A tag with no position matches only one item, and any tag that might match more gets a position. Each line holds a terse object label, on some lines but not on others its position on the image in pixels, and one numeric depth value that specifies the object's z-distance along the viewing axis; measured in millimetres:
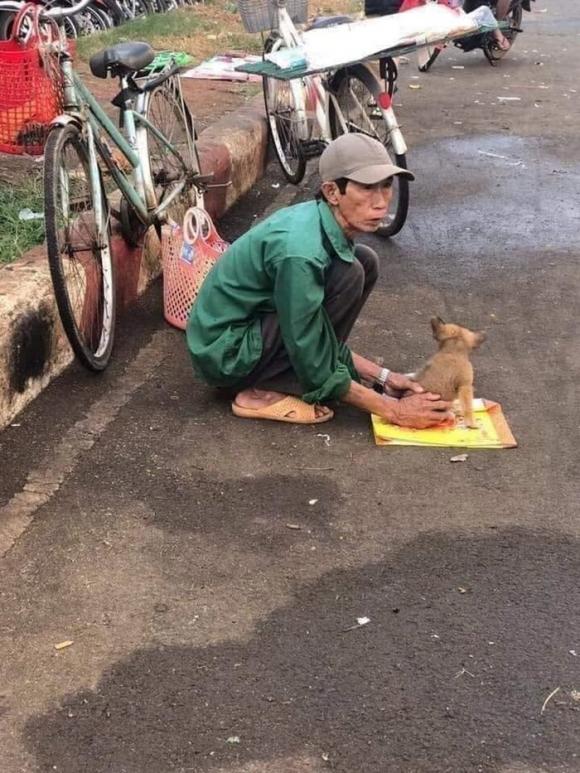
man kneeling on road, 3434
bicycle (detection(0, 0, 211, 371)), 3746
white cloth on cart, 5184
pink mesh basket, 4484
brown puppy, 3715
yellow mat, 3635
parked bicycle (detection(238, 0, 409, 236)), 5621
